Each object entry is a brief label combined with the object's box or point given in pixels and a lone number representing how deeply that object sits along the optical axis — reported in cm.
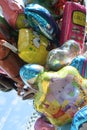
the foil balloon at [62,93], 177
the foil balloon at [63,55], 193
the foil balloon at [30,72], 188
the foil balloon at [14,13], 211
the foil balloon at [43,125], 197
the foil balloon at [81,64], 186
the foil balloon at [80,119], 162
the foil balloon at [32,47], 201
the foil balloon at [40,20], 200
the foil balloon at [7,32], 217
